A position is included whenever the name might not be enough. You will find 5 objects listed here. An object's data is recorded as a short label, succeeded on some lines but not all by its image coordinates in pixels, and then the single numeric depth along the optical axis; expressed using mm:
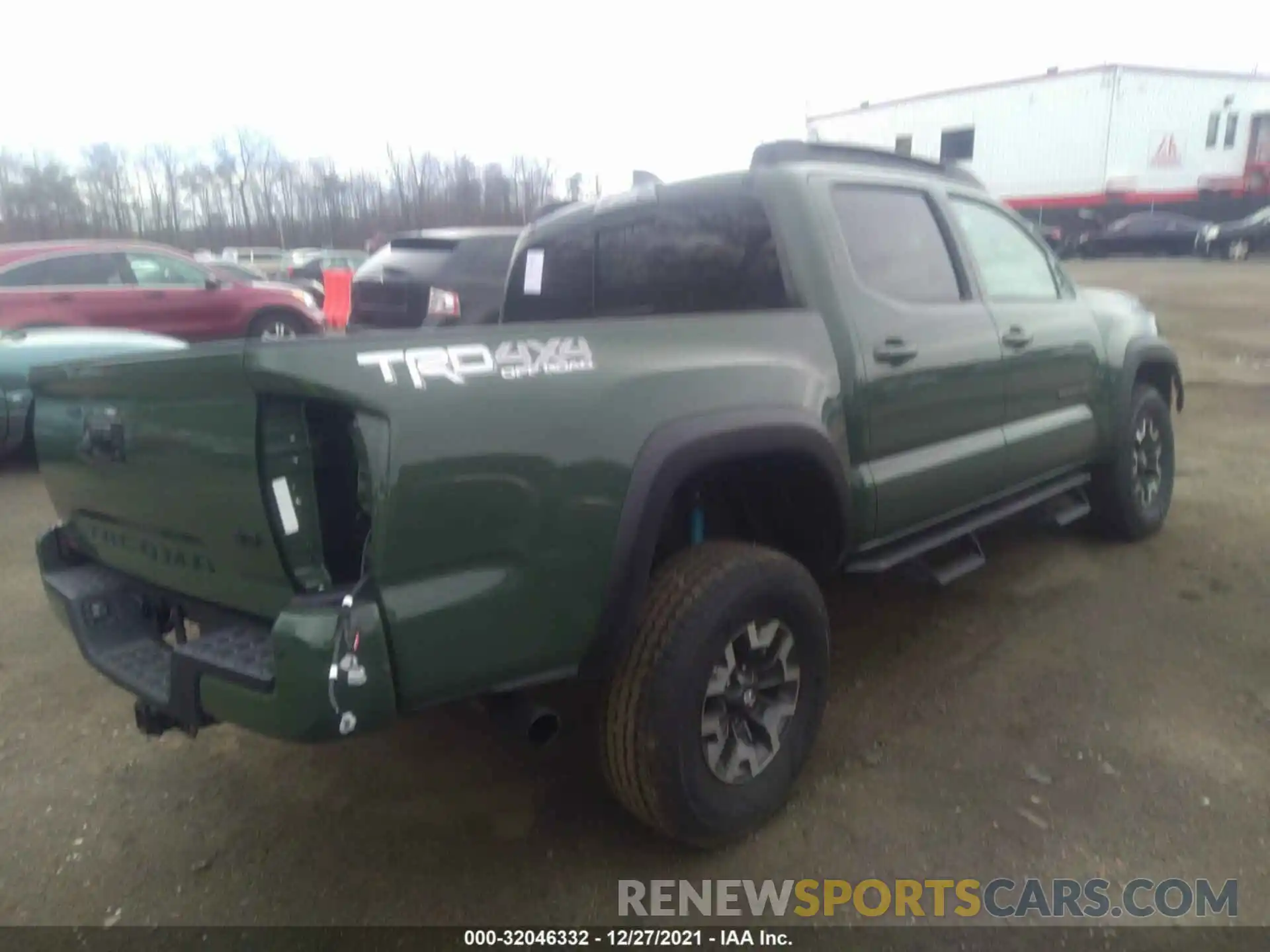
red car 10016
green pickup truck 1953
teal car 6426
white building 24469
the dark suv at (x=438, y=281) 7625
